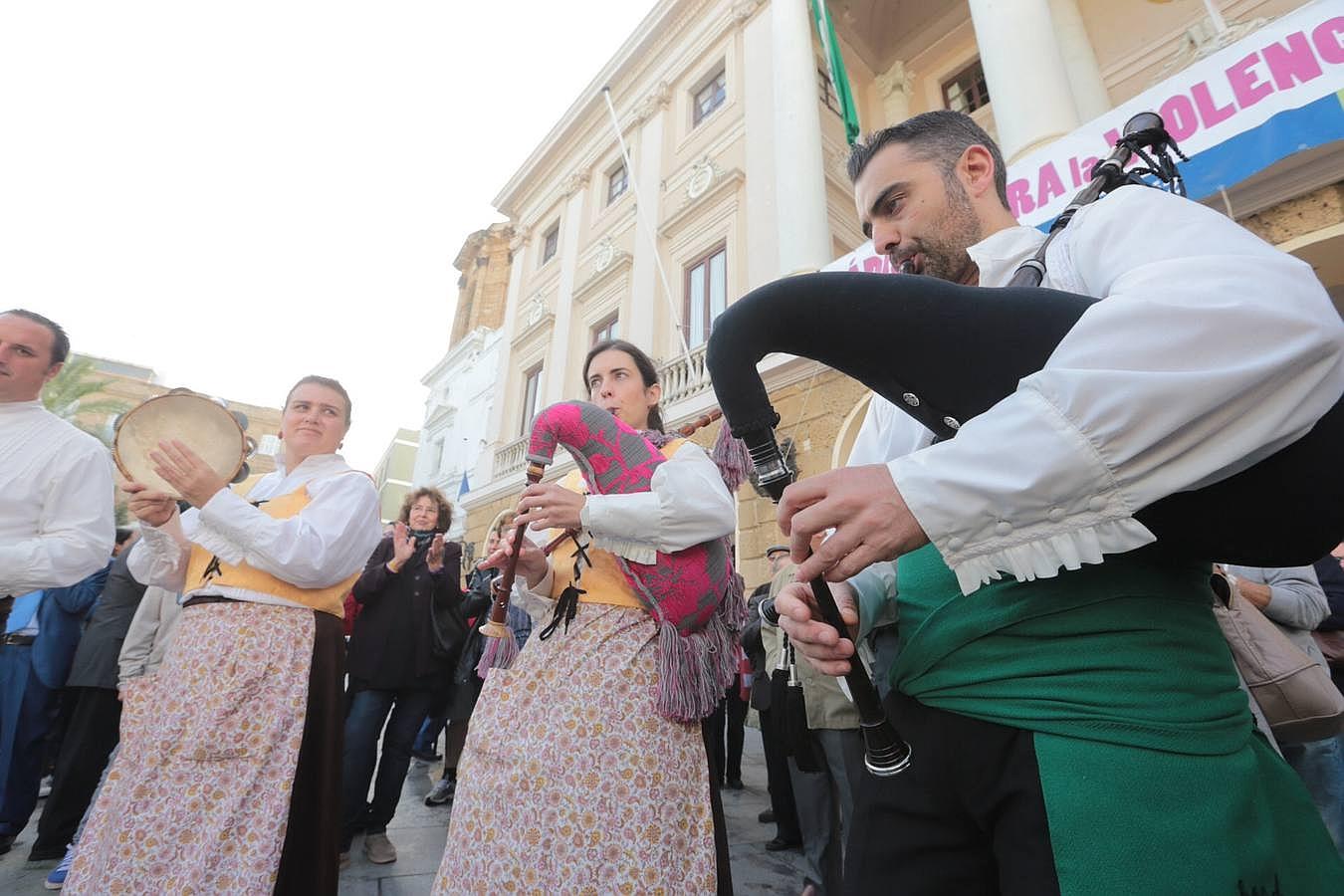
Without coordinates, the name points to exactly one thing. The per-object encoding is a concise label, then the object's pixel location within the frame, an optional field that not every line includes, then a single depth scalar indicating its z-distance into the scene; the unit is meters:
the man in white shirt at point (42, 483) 2.17
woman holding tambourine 1.89
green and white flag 7.72
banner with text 4.03
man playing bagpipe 0.63
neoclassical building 4.52
